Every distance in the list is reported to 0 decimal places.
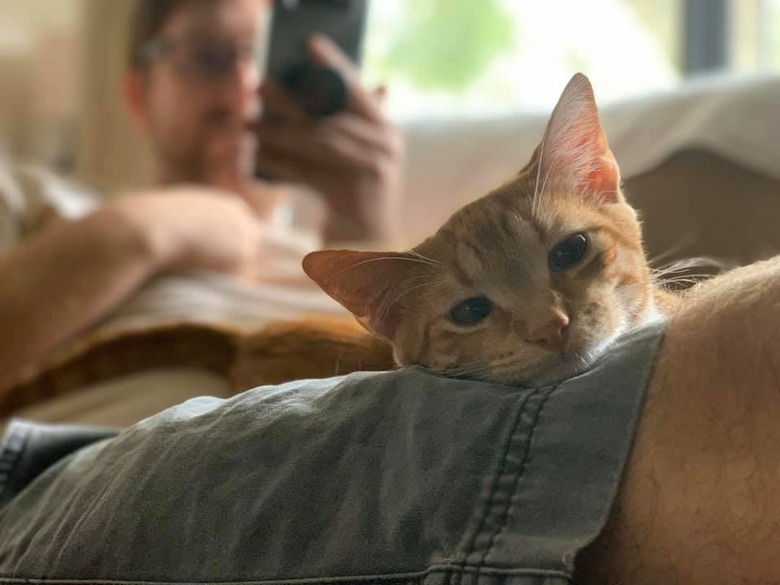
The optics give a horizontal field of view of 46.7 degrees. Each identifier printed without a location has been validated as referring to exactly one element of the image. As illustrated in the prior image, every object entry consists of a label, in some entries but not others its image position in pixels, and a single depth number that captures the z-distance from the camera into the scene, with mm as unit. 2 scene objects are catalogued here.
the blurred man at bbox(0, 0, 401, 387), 1122
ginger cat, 528
